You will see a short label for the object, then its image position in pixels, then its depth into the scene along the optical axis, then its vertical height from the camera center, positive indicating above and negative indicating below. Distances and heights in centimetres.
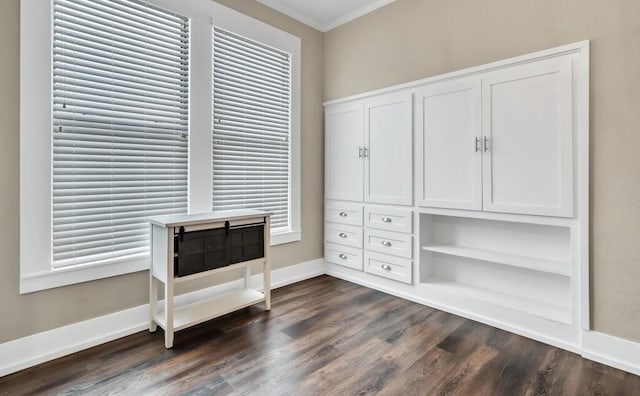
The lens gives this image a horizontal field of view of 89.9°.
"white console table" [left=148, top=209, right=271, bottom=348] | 217 -51
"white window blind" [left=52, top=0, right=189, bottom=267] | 210 +53
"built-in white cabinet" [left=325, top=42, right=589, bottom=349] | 212 +5
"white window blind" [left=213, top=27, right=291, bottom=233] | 290 +70
